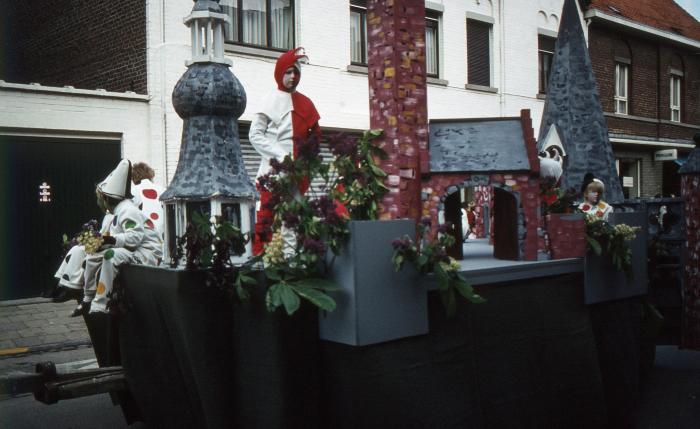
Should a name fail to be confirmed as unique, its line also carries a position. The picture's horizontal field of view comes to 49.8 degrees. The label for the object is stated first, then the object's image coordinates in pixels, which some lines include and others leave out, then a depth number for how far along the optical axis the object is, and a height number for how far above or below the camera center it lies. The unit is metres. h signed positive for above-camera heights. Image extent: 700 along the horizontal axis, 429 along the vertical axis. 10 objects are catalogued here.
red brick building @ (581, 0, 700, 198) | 20.42 +3.74
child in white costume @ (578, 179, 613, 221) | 5.39 +0.10
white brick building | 11.63 +2.79
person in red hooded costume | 4.23 +0.57
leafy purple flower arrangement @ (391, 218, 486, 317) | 2.77 -0.18
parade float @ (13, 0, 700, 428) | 2.80 -0.37
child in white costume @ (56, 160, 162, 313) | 3.50 -0.13
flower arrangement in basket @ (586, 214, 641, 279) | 3.99 -0.14
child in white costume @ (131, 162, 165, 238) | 6.12 +0.24
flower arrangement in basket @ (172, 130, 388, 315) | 2.71 -0.03
